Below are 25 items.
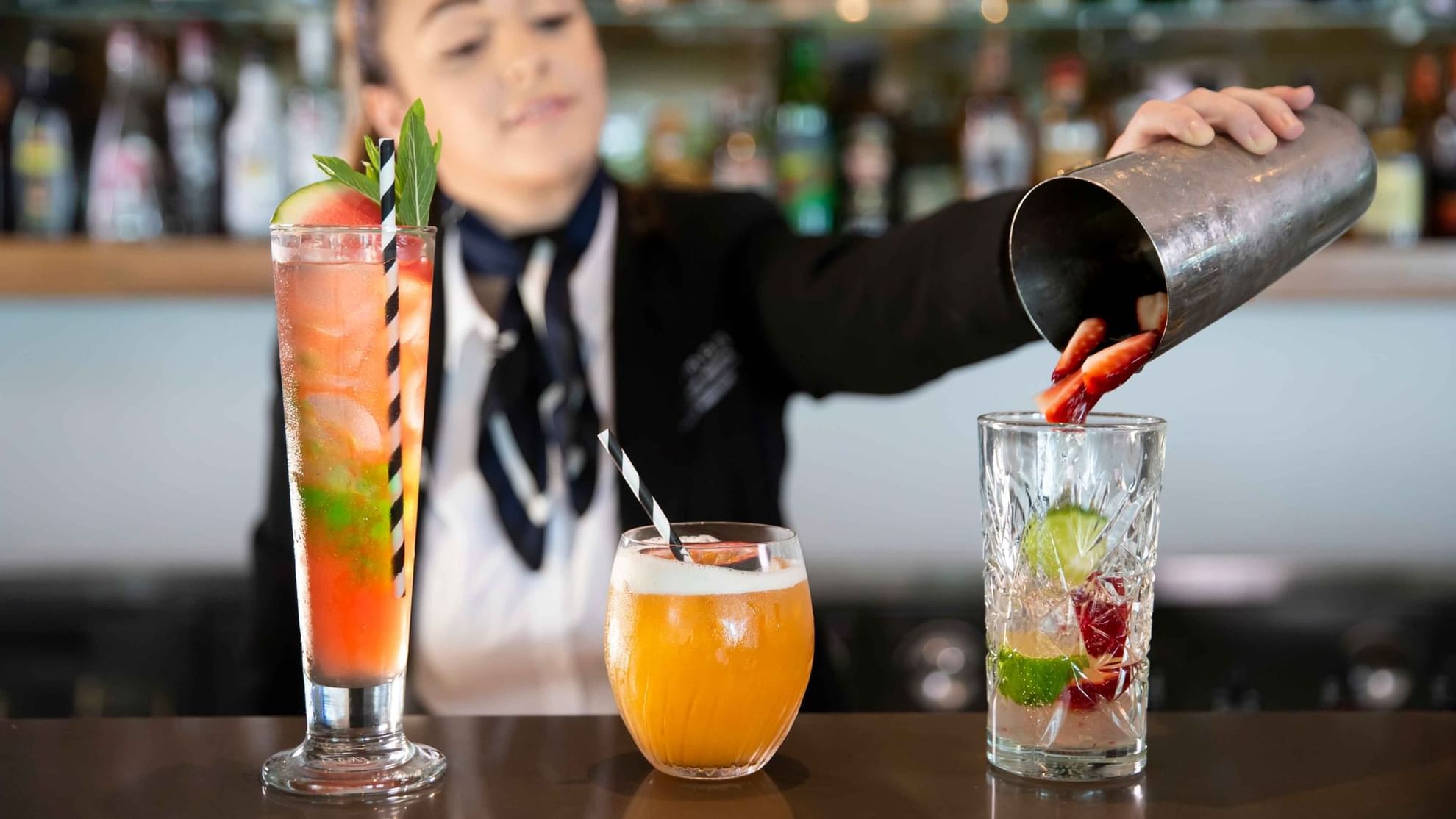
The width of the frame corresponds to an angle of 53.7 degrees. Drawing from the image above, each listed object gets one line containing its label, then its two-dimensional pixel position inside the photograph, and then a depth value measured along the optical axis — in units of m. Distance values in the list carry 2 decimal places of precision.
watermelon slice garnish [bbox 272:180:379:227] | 0.75
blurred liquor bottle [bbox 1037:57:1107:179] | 2.23
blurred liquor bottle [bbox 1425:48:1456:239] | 2.23
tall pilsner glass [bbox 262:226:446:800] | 0.73
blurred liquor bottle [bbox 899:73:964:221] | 2.34
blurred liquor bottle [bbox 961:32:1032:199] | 2.23
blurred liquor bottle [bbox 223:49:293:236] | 2.15
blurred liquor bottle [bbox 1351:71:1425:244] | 2.19
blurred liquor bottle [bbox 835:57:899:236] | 2.25
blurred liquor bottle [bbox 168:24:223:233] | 2.17
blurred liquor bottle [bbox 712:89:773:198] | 2.24
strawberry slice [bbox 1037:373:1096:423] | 0.78
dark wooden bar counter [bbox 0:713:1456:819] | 0.68
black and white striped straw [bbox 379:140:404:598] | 0.71
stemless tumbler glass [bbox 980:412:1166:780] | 0.74
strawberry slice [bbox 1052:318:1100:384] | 0.84
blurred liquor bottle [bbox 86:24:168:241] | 2.14
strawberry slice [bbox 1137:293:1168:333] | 0.85
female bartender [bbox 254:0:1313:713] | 1.66
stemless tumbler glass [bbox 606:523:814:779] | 0.73
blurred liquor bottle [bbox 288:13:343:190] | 2.19
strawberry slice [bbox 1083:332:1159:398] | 0.79
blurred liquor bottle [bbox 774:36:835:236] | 2.24
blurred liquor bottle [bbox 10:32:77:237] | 2.12
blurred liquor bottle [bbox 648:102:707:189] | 2.27
